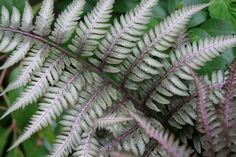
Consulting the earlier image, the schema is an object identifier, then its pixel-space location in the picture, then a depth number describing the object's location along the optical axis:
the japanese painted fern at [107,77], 0.40
